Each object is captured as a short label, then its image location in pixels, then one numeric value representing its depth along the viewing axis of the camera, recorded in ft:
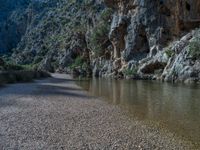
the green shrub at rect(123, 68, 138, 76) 148.10
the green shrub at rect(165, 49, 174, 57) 128.37
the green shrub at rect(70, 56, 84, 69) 243.14
